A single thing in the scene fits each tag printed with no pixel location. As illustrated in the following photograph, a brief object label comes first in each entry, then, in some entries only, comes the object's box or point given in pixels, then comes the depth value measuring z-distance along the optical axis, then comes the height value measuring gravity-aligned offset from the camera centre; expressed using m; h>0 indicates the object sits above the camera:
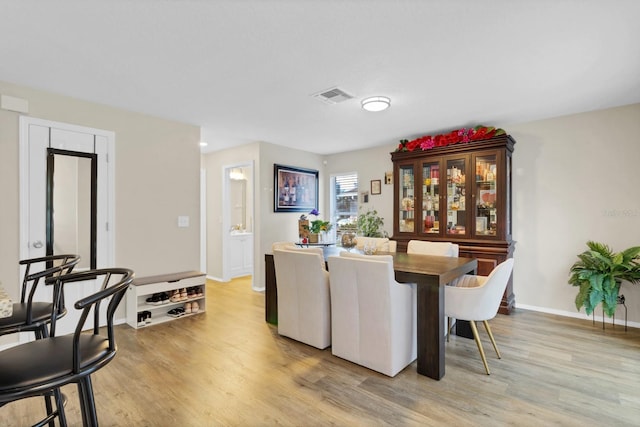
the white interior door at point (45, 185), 2.97 +0.28
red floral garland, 4.01 +1.01
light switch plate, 4.08 -0.08
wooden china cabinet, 3.93 +0.20
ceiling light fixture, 3.23 +1.13
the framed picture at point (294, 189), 5.35 +0.45
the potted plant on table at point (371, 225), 5.57 -0.19
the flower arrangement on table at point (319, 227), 4.00 -0.16
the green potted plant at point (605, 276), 3.22 -0.65
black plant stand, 3.46 -0.97
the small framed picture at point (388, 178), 5.49 +0.62
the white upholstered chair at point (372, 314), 2.33 -0.76
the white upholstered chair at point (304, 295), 2.80 -0.74
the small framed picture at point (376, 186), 5.63 +0.49
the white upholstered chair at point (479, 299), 2.40 -0.66
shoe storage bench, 3.51 -0.93
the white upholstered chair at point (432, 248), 3.47 -0.39
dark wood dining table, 2.32 -0.70
